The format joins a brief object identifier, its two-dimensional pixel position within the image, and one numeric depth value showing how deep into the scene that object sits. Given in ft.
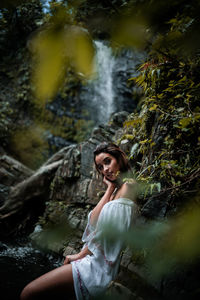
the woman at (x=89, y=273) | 4.73
